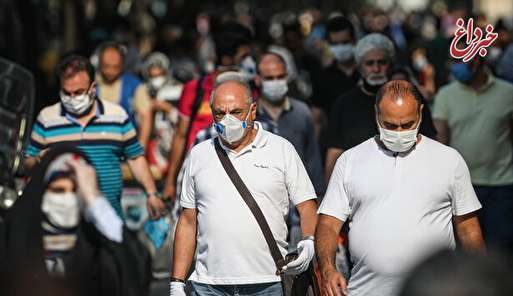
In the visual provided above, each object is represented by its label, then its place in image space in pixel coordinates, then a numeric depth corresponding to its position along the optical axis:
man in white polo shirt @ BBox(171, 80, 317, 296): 13.19
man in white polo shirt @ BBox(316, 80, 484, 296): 12.64
